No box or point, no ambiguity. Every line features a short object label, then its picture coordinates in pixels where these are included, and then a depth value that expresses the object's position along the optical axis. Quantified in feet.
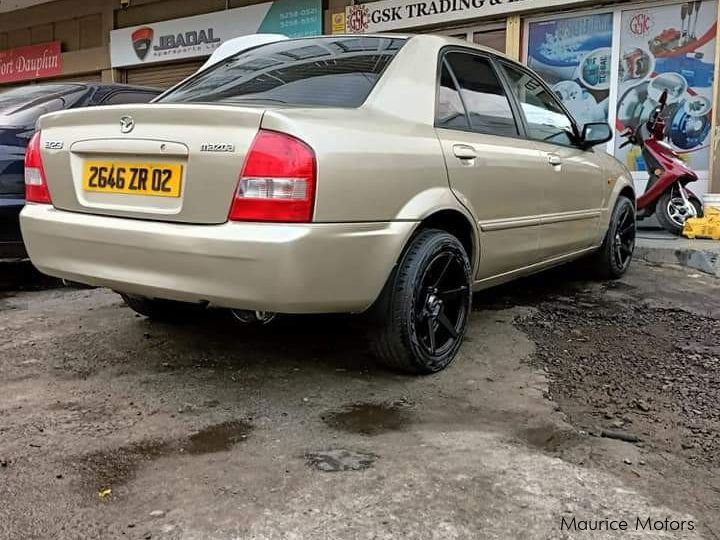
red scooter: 23.81
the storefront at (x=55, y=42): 46.21
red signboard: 48.65
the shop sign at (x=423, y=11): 28.68
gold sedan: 8.13
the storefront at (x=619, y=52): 25.79
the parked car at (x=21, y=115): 14.69
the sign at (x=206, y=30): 36.04
